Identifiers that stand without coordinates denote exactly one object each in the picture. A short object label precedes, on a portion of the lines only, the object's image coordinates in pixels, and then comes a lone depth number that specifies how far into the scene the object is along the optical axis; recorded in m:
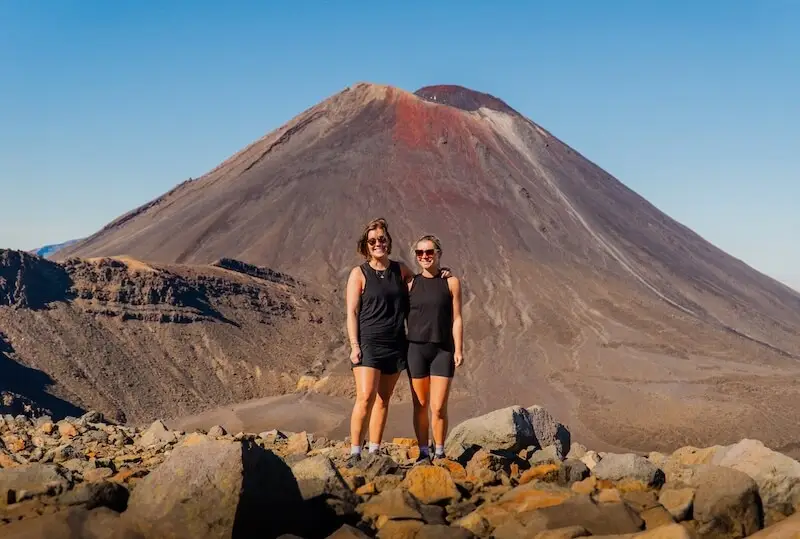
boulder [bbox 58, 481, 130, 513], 4.51
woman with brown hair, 6.32
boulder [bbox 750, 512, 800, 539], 3.76
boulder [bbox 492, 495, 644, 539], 4.53
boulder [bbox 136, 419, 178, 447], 10.27
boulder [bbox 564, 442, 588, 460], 11.31
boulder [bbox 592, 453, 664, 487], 5.96
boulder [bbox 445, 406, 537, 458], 8.34
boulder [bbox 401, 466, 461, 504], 5.22
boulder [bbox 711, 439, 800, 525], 5.40
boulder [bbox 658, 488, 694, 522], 5.09
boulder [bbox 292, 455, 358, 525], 4.73
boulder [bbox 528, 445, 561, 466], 7.36
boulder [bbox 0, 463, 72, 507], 4.78
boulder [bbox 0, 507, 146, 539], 3.95
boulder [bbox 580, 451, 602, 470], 7.87
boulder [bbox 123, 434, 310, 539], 4.08
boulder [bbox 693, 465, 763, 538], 4.99
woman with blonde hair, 6.41
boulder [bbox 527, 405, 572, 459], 11.59
